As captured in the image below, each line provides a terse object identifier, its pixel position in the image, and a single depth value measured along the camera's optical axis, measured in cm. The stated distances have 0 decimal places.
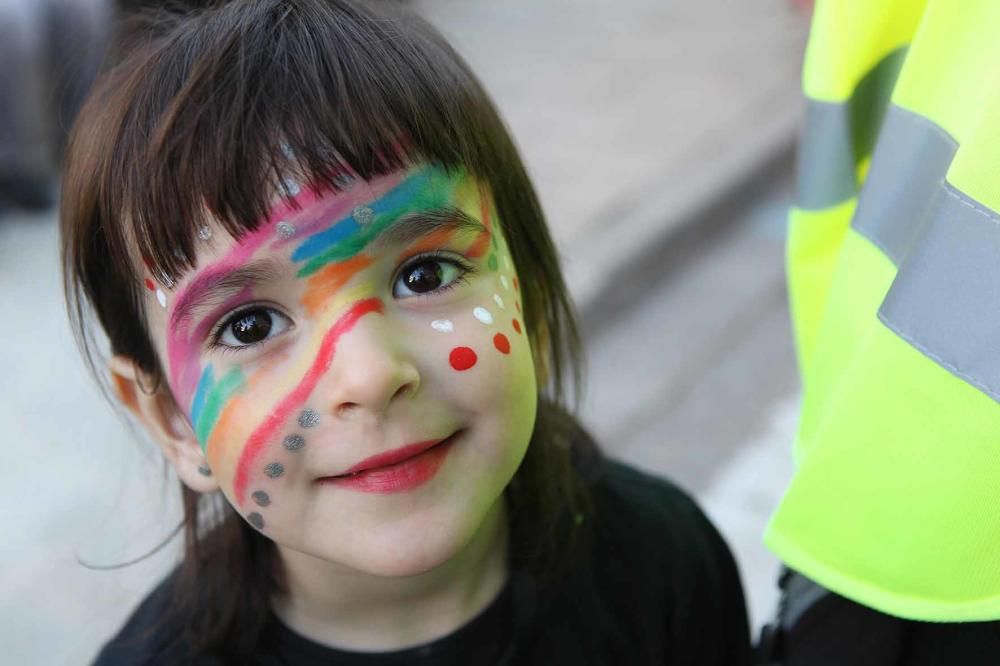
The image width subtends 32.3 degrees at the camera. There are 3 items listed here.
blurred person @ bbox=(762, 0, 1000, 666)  39
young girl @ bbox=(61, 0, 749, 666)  46
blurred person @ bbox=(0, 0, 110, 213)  131
